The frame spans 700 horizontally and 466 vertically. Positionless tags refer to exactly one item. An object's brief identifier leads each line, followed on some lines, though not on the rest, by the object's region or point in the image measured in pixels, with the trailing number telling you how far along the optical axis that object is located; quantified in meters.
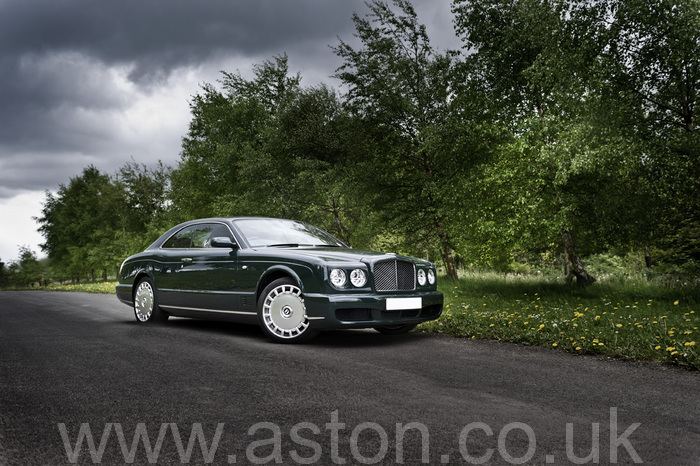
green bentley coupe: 5.93
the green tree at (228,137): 25.44
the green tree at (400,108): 17.14
